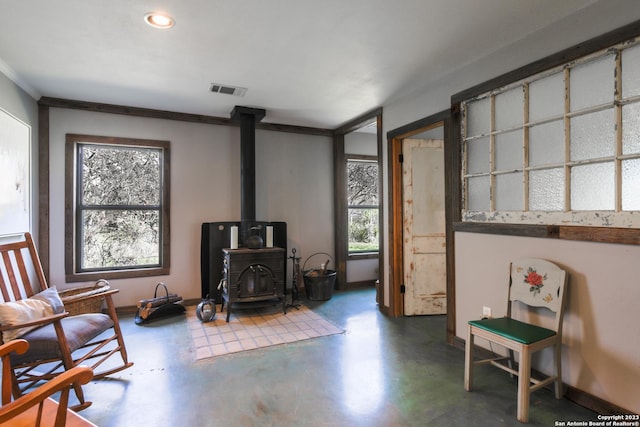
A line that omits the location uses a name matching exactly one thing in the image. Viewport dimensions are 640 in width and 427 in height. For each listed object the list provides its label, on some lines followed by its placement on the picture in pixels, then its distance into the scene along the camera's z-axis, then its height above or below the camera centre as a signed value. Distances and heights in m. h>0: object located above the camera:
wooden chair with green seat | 1.93 -0.75
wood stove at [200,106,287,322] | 3.79 -0.51
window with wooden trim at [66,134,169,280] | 3.86 +0.08
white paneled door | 3.85 -0.20
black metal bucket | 4.52 -0.99
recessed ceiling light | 2.13 +1.27
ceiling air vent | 3.38 +1.28
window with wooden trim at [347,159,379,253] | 5.39 +0.13
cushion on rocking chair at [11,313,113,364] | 2.00 -0.79
